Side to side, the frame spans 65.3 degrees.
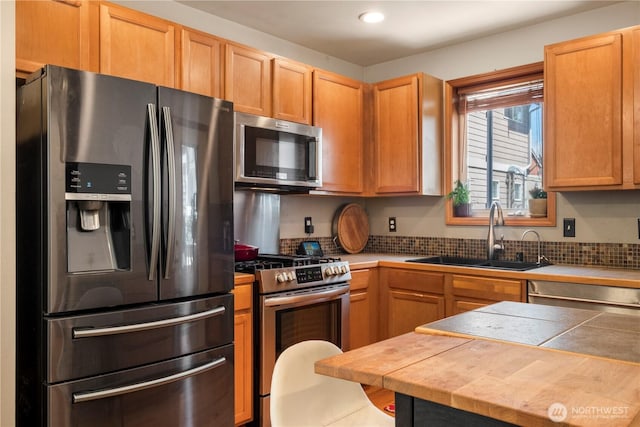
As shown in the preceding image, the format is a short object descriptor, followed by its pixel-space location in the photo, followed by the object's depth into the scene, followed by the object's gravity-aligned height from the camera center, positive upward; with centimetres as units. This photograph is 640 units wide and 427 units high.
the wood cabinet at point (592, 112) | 278 +60
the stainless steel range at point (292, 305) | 270 -52
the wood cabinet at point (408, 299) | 325 -56
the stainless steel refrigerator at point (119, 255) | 191 -16
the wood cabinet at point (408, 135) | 370 +62
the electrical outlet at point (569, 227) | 327 -7
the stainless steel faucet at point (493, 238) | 354 -16
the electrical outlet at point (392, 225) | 423 -7
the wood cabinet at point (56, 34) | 218 +84
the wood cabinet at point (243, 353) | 260 -72
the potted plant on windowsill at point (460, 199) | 384 +13
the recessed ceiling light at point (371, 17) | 329 +133
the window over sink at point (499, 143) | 359 +57
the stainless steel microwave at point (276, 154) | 294 +40
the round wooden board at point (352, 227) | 409 -9
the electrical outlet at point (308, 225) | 390 -6
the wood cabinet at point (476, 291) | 289 -45
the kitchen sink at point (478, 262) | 338 -33
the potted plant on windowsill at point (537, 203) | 343 +9
